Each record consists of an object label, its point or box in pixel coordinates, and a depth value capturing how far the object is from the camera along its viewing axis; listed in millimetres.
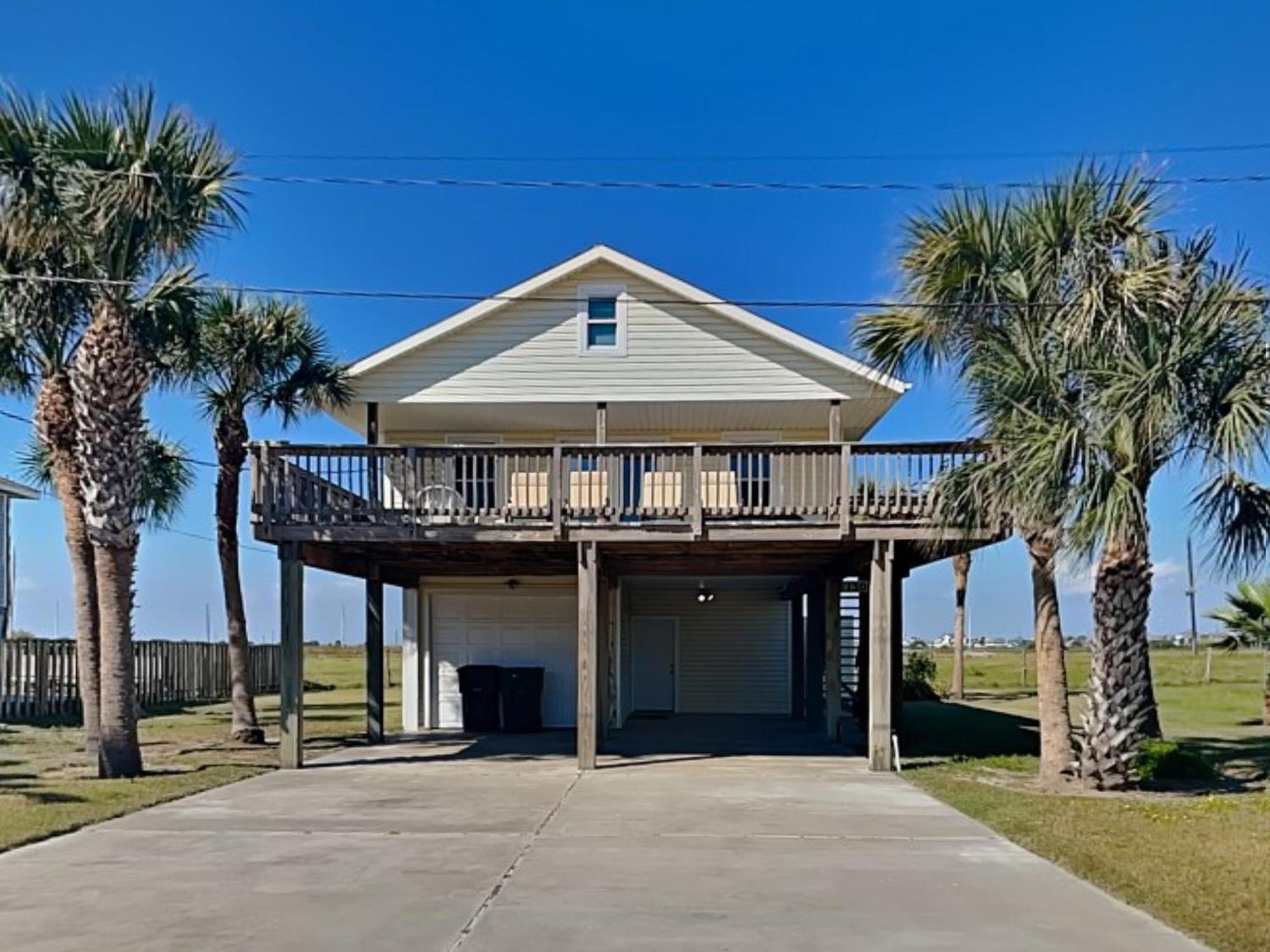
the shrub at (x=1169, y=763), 12234
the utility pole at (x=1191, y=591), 37325
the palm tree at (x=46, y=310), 11898
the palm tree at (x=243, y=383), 15750
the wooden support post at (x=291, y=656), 13703
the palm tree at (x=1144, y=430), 10672
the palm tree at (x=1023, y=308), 11523
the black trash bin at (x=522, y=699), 18656
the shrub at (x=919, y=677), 25828
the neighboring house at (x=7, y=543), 24703
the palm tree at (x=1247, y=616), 20188
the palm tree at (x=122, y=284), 12078
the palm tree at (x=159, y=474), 19484
